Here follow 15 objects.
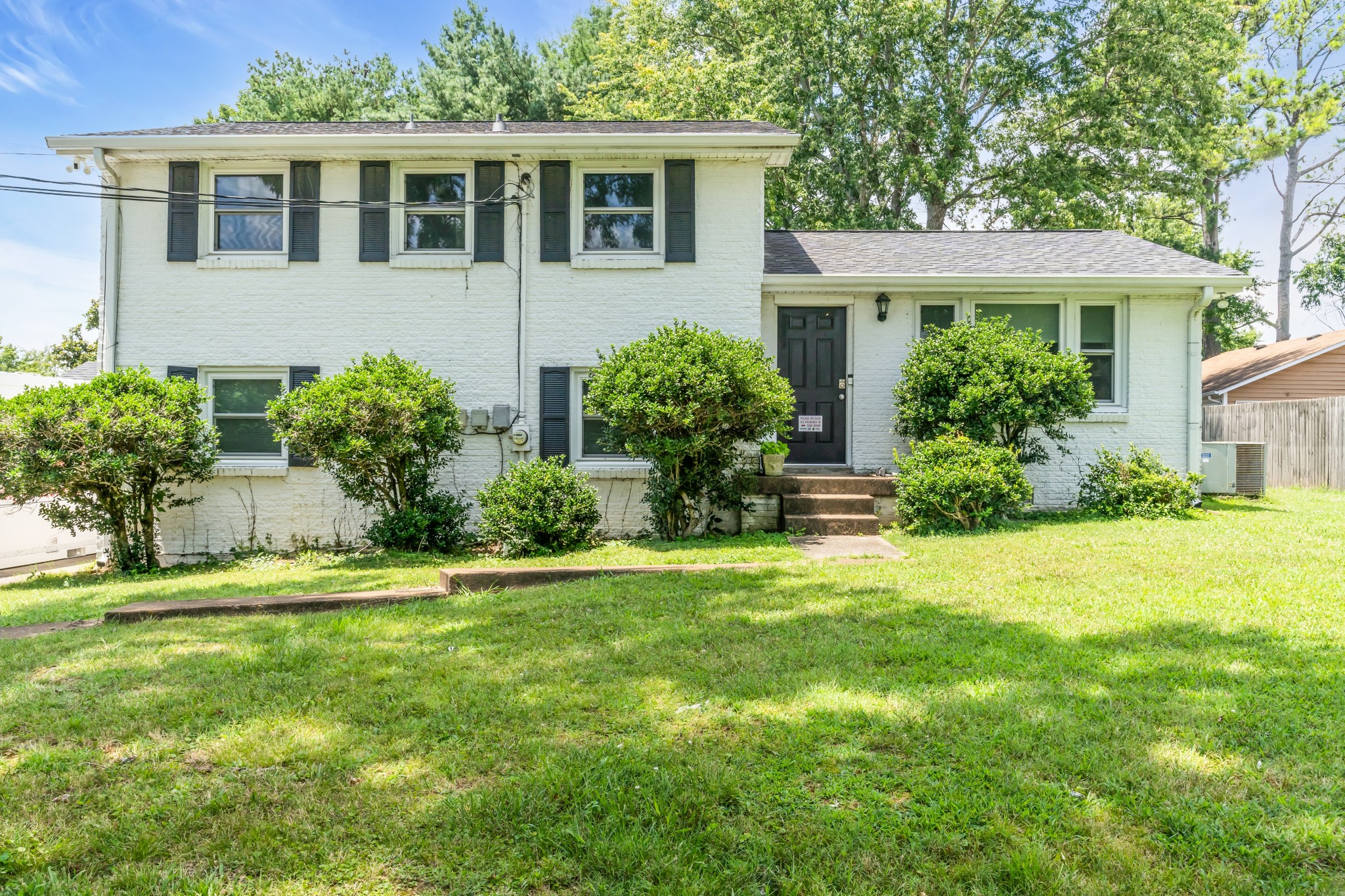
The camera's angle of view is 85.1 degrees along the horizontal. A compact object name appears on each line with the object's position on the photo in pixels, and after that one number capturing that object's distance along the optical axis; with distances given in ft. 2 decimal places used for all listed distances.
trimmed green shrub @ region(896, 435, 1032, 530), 25.82
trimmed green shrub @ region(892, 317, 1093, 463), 27.81
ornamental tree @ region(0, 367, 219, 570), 24.53
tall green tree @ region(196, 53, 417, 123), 67.62
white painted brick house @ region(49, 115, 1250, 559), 30.01
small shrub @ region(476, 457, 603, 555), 25.00
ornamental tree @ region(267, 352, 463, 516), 24.84
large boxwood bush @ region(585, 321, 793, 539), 24.66
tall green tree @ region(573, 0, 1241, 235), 57.31
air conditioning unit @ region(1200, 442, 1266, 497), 36.06
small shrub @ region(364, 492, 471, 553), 26.96
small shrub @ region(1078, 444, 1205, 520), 28.40
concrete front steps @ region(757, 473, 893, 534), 26.53
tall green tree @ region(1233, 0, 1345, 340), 74.13
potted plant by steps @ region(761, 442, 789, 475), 28.81
